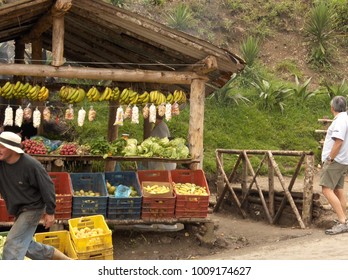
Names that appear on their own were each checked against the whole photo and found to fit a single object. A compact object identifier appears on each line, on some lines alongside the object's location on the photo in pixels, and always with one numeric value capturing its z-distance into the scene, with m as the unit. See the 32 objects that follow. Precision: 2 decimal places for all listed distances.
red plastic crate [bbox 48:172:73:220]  9.58
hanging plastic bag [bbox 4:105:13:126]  10.41
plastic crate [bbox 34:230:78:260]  8.81
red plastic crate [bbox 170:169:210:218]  10.08
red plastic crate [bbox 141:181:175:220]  9.97
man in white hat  6.88
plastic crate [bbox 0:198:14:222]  9.39
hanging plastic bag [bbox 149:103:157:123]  10.67
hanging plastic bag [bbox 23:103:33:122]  10.66
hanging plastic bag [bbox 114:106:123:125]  10.68
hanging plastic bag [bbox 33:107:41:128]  10.48
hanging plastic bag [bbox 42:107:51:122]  10.70
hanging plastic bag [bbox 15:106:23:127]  10.46
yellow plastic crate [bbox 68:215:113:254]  8.48
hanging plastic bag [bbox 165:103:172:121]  10.73
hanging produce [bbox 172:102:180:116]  10.98
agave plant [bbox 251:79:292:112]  21.17
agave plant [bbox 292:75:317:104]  21.73
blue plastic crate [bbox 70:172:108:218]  9.67
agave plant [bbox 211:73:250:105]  20.75
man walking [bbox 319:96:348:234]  9.58
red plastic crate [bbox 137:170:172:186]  10.55
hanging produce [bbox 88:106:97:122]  10.92
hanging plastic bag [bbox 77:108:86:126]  10.79
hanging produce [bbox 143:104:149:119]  10.88
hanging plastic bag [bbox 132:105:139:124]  10.82
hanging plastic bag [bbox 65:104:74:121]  10.84
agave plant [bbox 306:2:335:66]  23.08
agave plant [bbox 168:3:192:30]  23.36
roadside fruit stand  9.85
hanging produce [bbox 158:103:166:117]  10.88
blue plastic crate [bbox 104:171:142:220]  9.85
